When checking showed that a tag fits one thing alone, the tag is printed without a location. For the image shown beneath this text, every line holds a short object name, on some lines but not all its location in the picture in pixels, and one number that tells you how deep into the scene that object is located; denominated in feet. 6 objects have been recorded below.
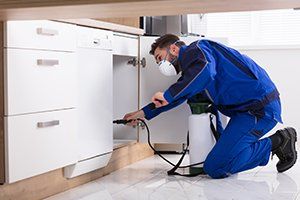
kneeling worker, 9.34
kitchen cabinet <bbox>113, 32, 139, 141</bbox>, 10.40
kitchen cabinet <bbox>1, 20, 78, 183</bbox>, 6.50
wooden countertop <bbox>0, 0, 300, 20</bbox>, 5.12
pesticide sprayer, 9.57
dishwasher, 8.08
